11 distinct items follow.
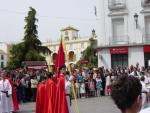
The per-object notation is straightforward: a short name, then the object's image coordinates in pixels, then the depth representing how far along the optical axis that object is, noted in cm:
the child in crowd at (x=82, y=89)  1440
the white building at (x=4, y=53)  7183
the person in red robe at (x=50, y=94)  743
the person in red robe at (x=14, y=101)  1004
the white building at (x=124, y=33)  2014
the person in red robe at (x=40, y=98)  755
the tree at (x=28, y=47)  3073
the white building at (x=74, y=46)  5829
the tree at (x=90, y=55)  3608
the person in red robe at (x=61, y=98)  740
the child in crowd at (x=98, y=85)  1470
